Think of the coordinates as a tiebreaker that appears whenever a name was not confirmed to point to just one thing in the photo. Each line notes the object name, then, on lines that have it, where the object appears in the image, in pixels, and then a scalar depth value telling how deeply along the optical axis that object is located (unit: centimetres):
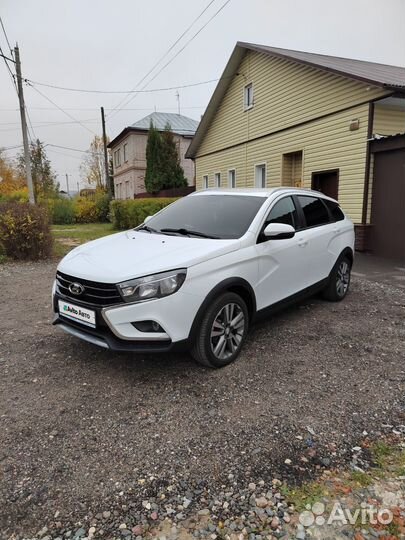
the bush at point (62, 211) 2337
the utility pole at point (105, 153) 2809
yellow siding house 942
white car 294
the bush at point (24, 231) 820
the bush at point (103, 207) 2542
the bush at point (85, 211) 2463
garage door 855
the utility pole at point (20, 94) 1698
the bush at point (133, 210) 1653
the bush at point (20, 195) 2399
